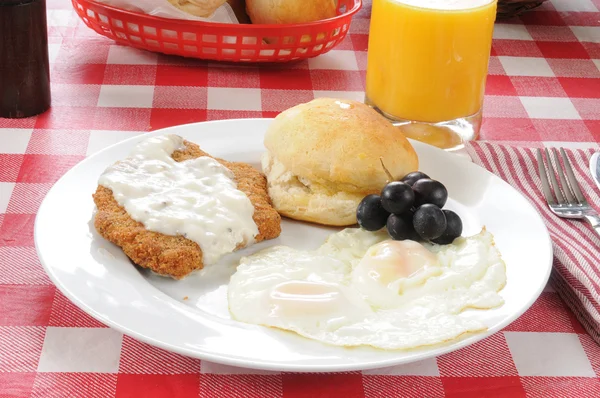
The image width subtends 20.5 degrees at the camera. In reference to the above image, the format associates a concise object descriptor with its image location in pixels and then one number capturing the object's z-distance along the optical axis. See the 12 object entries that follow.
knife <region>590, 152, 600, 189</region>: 1.00
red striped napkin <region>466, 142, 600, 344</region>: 0.89
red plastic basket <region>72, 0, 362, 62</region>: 1.12
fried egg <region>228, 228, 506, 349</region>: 0.83
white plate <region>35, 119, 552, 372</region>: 0.81
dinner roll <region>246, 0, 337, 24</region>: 1.13
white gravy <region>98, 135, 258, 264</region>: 0.89
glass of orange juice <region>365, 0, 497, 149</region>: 1.02
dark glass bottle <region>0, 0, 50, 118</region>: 1.03
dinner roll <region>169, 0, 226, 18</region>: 1.13
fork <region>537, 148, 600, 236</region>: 0.96
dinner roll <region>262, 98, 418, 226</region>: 0.94
